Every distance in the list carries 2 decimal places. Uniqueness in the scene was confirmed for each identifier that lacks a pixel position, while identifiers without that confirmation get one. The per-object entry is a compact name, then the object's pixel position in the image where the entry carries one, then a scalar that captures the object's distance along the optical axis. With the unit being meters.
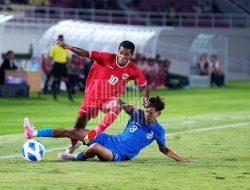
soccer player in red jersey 15.95
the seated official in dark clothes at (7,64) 35.53
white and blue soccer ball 14.98
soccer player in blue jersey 15.03
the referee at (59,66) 35.09
